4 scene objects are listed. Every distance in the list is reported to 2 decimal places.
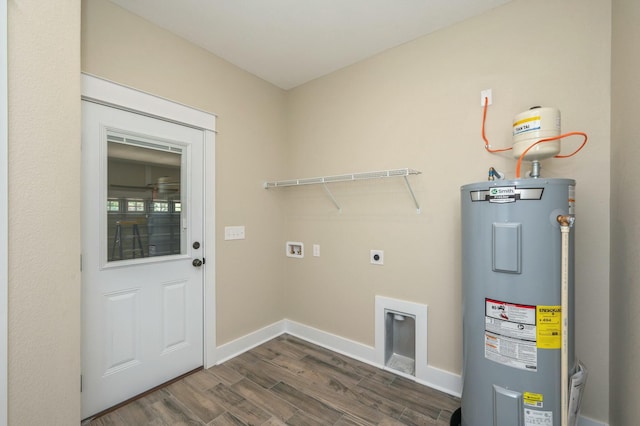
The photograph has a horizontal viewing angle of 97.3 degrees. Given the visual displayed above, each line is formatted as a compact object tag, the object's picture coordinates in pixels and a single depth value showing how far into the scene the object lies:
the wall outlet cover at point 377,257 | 2.41
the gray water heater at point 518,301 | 1.31
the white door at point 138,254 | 1.80
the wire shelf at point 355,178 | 2.07
